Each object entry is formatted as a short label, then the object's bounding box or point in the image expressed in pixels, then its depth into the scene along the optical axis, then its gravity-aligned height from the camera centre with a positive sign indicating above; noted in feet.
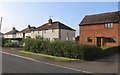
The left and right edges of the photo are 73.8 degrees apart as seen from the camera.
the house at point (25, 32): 92.93 +6.33
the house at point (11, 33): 111.54 +5.81
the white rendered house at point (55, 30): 69.71 +6.41
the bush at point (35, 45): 34.65 -3.32
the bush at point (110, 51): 31.45 -5.52
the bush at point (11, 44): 60.06 -5.18
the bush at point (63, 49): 27.61 -4.12
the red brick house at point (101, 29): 45.09 +4.93
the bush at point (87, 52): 26.07 -4.86
